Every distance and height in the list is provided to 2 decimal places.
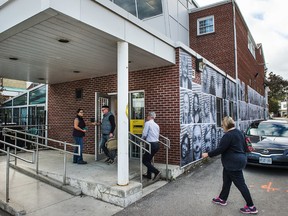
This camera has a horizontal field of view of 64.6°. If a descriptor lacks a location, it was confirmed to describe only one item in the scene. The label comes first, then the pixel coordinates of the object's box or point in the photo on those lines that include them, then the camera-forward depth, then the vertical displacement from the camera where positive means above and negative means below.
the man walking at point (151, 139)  5.56 -0.61
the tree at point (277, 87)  46.69 +5.51
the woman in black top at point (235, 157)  3.91 -0.76
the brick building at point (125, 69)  4.05 +1.45
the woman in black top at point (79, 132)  6.65 -0.50
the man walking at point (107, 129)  6.48 -0.41
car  6.20 -0.89
